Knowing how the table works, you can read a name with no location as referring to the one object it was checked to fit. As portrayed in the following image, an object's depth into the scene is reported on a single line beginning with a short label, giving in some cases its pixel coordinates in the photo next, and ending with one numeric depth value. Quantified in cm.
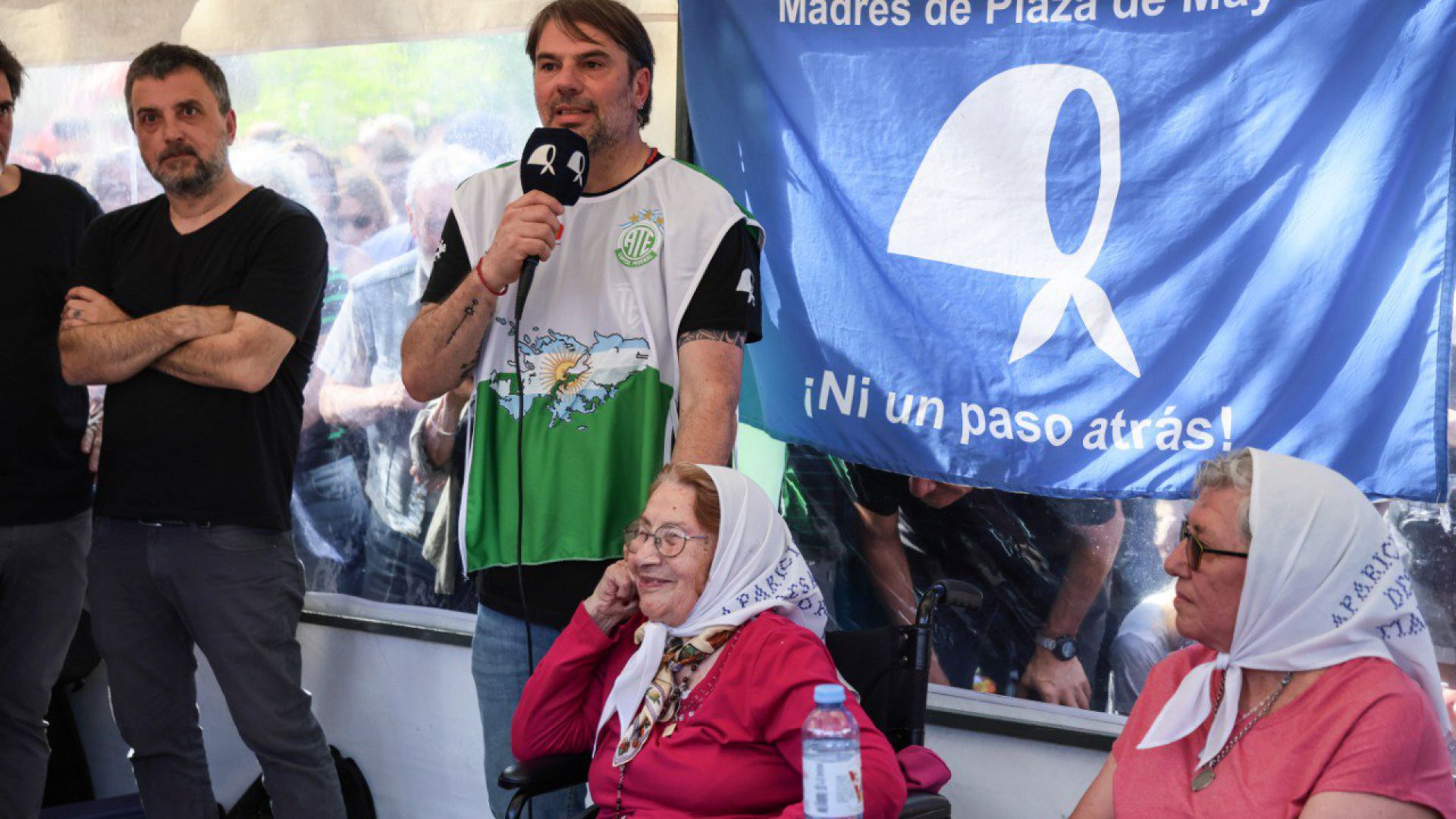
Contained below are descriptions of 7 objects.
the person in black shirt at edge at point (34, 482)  345
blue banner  249
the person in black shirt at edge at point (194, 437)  312
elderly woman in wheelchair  216
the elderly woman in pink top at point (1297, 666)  180
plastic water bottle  165
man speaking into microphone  240
